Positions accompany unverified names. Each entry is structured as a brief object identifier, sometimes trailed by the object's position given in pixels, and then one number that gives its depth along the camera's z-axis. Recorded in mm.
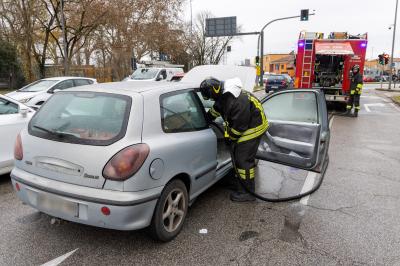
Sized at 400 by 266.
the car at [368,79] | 63594
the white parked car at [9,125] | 4598
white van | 17484
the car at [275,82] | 23962
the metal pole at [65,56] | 20438
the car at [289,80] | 24684
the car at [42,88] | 10477
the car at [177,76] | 19266
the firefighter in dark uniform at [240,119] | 3744
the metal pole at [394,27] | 26869
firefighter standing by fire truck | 12367
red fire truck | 13117
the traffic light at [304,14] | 23969
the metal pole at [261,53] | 27522
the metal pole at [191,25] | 41528
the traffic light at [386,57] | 25078
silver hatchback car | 2707
